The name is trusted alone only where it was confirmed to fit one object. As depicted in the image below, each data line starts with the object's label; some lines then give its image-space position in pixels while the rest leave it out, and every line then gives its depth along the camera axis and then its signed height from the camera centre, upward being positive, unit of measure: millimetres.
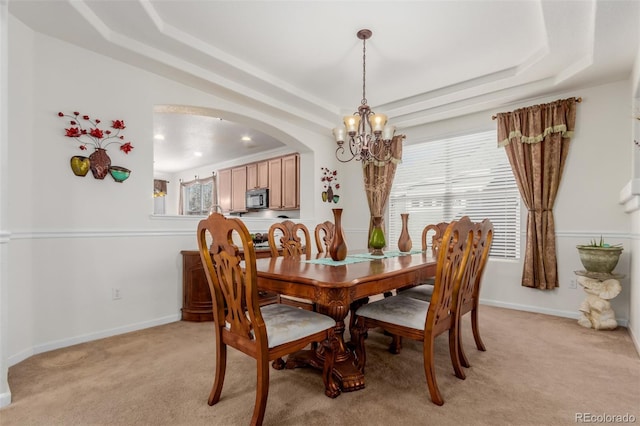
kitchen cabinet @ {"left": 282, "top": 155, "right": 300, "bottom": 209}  5871 +604
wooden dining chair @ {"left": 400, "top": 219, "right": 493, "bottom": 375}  1987 -472
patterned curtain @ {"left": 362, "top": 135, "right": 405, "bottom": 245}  4797 +548
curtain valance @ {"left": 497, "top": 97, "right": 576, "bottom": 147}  3383 +1030
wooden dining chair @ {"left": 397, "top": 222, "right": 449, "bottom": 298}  2662 -358
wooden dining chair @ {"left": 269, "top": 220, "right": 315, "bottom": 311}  2816 -249
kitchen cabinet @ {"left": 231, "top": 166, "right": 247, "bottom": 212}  7070 +579
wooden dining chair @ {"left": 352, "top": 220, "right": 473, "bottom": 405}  1695 -601
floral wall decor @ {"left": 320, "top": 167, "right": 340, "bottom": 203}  5145 +480
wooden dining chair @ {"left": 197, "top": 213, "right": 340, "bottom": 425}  1429 -573
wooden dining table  1541 -375
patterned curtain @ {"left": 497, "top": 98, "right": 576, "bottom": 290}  3420 +480
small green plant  2992 -304
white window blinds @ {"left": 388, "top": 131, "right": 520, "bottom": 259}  3916 +345
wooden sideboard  3188 -788
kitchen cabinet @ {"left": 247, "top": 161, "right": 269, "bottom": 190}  6504 +823
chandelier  2750 +762
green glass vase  2626 -198
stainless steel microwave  6391 +316
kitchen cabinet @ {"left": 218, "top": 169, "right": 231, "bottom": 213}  7527 +588
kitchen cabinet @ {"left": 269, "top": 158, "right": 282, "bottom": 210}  6191 +603
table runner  2180 -347
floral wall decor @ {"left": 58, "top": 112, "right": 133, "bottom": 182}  2586 +618
